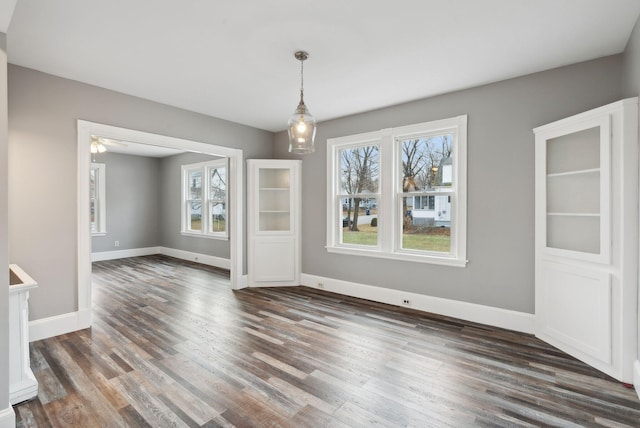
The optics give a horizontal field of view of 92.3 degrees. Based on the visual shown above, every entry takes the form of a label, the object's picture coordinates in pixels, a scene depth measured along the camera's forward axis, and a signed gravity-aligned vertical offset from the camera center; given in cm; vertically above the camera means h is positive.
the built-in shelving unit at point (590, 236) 241 -20
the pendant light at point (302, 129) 263 +72
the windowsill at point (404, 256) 379 -60
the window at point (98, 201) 759 +30
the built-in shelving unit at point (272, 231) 526 -32
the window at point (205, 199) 714 +33
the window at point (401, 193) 385 +28
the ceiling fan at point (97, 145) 522 +118
